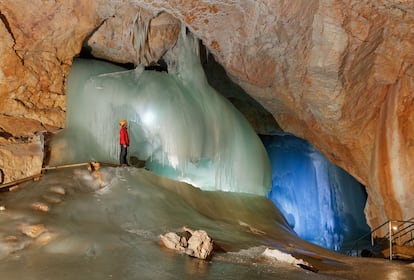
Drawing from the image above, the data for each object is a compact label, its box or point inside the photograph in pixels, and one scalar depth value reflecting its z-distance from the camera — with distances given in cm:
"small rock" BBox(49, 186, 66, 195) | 610
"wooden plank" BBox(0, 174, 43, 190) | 620
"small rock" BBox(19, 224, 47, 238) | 477
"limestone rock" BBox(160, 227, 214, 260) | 464
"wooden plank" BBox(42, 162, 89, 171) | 696
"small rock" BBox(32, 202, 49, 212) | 546
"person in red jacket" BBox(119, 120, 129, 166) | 813
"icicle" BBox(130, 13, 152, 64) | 941
